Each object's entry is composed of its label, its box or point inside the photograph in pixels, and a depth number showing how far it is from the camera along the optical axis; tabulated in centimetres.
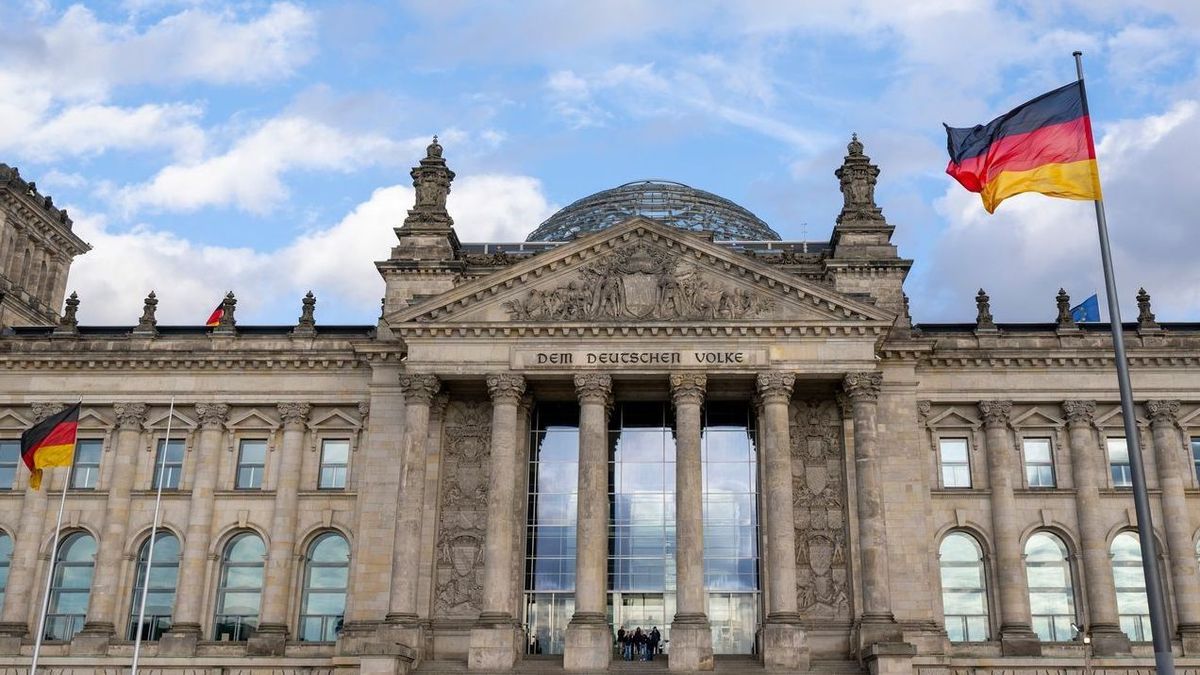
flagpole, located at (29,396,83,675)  4159
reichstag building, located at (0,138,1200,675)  4622
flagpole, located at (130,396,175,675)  4237
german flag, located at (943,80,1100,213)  2664
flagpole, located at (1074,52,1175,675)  2209
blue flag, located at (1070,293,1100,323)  5653
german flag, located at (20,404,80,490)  4347
